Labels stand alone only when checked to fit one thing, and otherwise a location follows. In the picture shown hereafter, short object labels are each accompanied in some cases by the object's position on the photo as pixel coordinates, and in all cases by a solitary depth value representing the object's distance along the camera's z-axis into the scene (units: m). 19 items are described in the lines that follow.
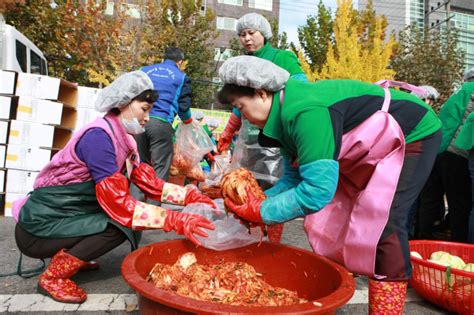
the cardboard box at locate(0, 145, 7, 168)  4.75
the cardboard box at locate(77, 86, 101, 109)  5.95
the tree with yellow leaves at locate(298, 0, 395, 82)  19.59
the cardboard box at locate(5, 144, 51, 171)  4.77
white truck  6.66
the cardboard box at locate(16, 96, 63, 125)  4.83
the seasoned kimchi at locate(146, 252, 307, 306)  1.83
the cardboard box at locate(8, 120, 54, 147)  4.80
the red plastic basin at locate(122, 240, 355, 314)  1.32
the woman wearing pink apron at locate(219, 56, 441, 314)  1.62
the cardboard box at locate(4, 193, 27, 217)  4.70
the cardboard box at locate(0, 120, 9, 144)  4.77
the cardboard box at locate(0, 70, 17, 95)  4.74
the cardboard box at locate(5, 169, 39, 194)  4.73
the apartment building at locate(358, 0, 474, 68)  36.09
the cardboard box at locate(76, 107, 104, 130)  5.95
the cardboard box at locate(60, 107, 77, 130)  5.95
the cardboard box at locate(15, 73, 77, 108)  4.84
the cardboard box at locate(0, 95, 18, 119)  4.73
